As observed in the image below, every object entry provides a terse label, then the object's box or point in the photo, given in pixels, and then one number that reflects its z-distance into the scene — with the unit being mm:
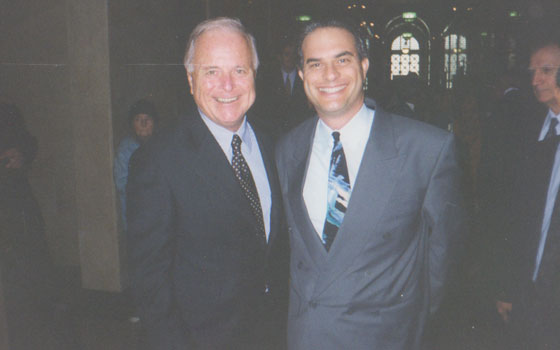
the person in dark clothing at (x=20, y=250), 1590
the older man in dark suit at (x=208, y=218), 1504
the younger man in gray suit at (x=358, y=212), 1510
